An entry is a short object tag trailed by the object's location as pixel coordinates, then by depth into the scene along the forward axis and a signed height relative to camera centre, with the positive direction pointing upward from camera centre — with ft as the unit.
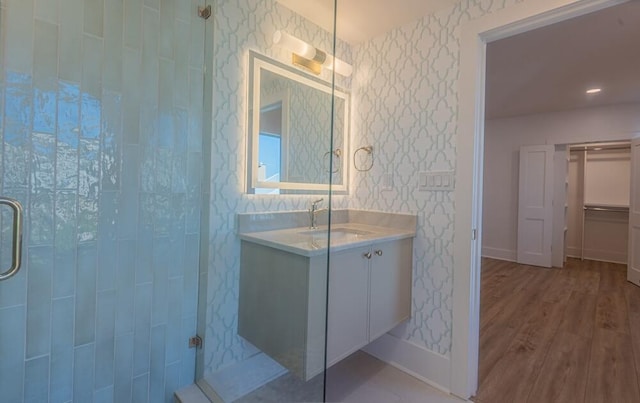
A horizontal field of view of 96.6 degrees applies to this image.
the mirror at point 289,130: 5.90 +1.59
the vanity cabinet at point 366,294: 4.97 -1.77
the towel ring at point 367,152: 7.29 +1.23
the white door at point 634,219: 12.14 -0.45
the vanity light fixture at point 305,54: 6.08 +3.35
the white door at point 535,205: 14.65 +0.04
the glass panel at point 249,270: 4.62 -1.25
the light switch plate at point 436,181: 5.70 +0.47
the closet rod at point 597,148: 16.05 +3.42
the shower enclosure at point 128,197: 3.73 -0.02
